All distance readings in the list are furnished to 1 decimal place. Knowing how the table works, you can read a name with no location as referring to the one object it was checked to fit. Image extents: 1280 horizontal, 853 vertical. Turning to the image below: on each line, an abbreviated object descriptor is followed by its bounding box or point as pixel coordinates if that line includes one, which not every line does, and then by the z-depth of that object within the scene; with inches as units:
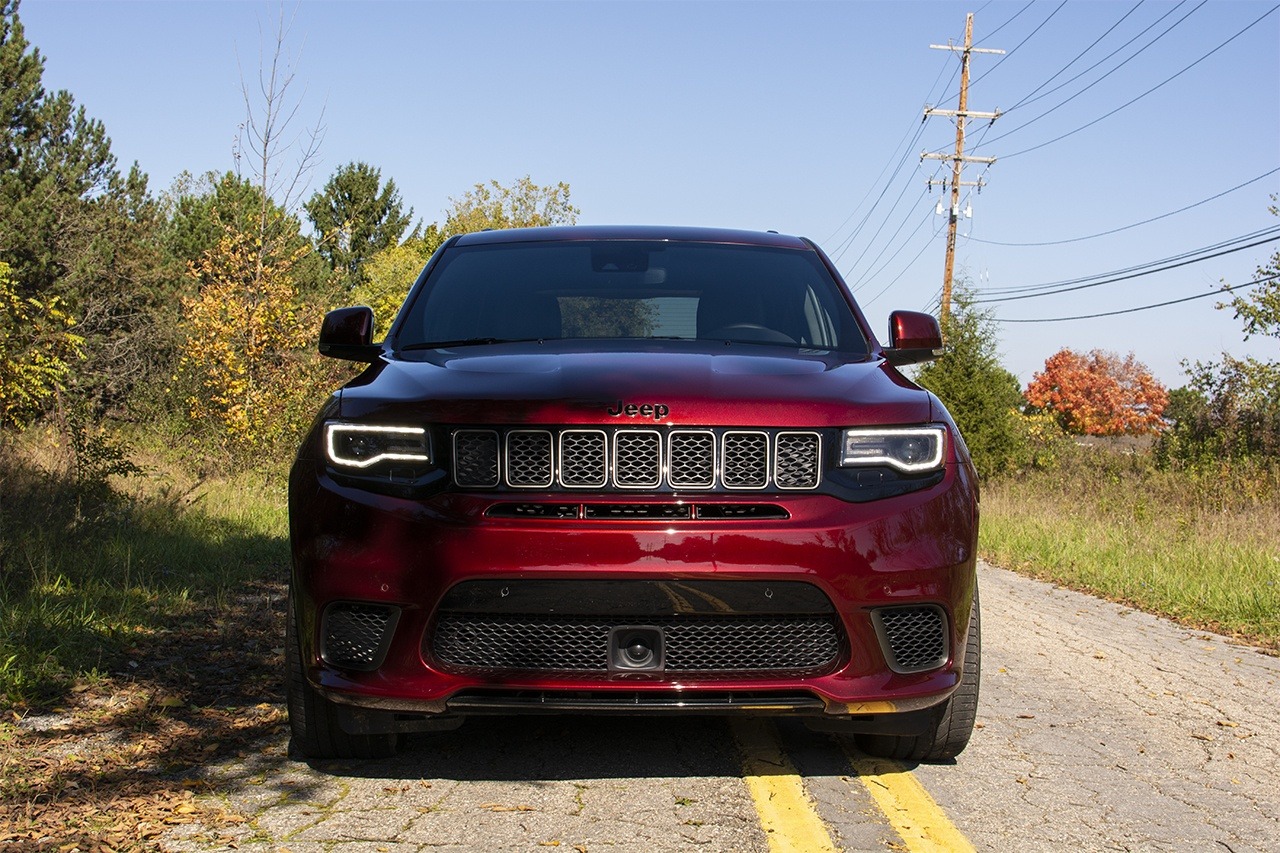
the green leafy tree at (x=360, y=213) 2667.3
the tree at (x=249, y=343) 695.7
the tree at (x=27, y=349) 474.9
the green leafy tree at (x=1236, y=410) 1063.6
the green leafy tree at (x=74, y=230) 1160.8
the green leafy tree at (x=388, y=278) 2293.7
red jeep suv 130.8
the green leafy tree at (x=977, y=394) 1300.4
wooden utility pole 1488.7
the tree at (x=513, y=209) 2343.8
